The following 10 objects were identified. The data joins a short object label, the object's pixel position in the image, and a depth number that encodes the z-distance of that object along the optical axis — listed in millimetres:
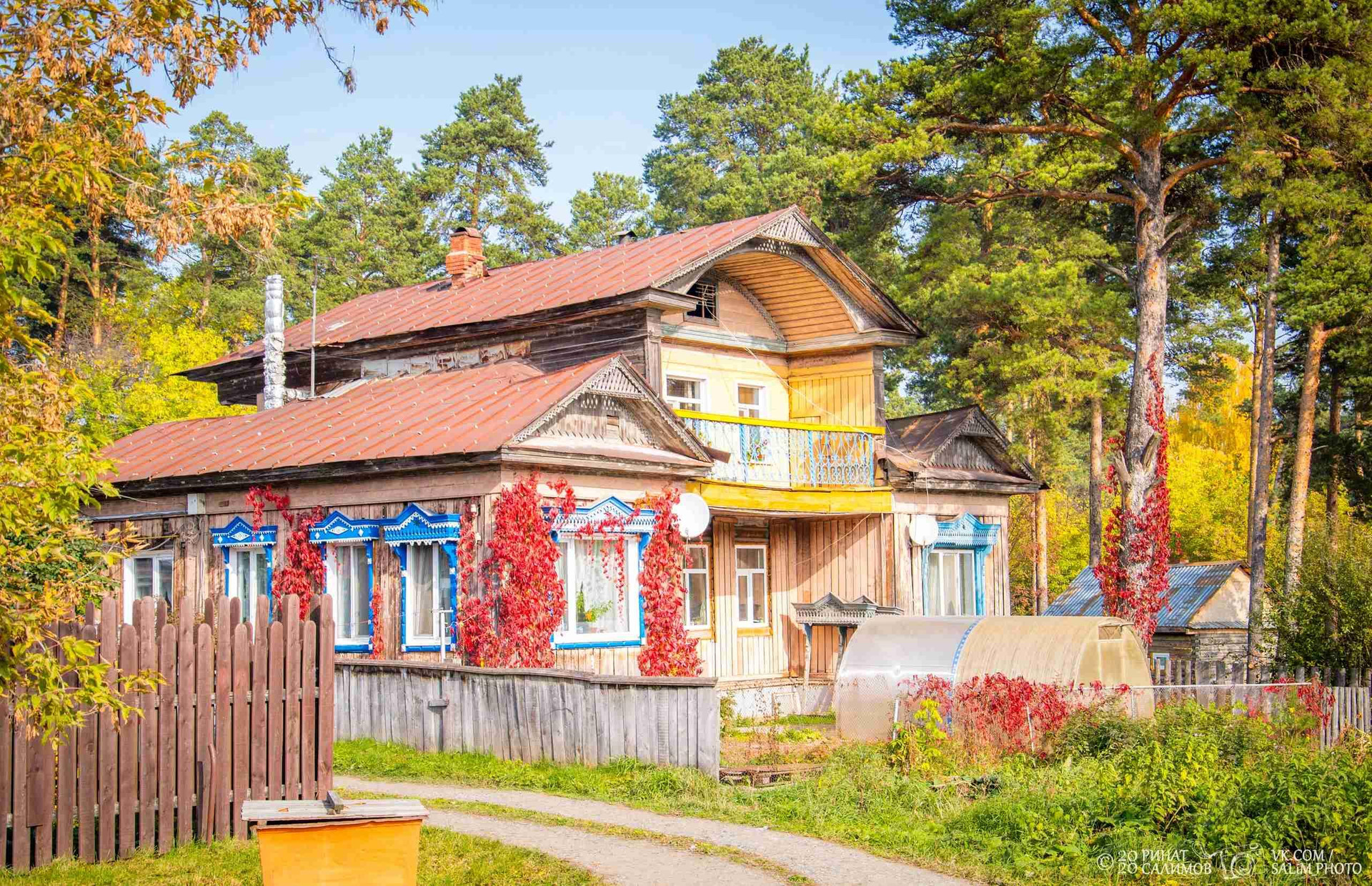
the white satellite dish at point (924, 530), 26297
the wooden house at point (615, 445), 20688
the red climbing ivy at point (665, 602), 21172
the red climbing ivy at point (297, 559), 21391
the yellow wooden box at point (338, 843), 8414
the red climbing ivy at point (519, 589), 19172
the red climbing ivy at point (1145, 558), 25297
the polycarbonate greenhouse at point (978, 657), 17188
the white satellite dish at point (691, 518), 21688
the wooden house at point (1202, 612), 33344
